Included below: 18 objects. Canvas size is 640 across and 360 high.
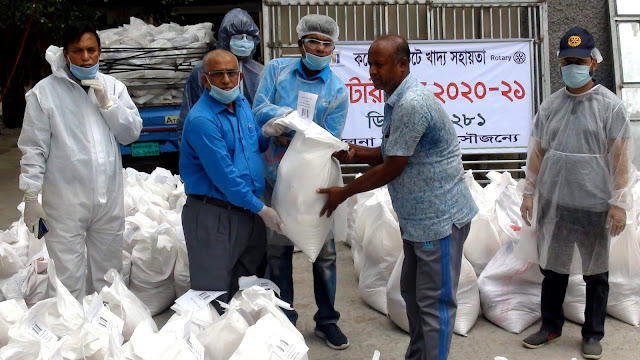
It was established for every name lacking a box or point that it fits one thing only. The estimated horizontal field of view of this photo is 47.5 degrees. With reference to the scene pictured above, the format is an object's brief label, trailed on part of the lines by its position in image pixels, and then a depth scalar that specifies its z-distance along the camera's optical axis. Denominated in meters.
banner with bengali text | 6.36
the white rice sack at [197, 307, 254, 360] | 2.88
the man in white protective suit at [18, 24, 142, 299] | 3.51
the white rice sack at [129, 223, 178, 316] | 4.29
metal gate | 6.51
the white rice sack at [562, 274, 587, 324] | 4.05
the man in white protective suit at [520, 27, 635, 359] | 3.53
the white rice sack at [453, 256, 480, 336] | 3.97
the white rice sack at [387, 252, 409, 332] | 3.89
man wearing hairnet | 3.58
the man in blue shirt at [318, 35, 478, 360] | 2.90
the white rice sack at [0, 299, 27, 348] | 3.04
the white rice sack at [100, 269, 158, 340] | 3.24
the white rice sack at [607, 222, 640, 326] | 4.00
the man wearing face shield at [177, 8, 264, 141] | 4.73
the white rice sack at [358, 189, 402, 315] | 4.21
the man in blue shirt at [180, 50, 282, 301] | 3.20
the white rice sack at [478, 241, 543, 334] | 4.04
